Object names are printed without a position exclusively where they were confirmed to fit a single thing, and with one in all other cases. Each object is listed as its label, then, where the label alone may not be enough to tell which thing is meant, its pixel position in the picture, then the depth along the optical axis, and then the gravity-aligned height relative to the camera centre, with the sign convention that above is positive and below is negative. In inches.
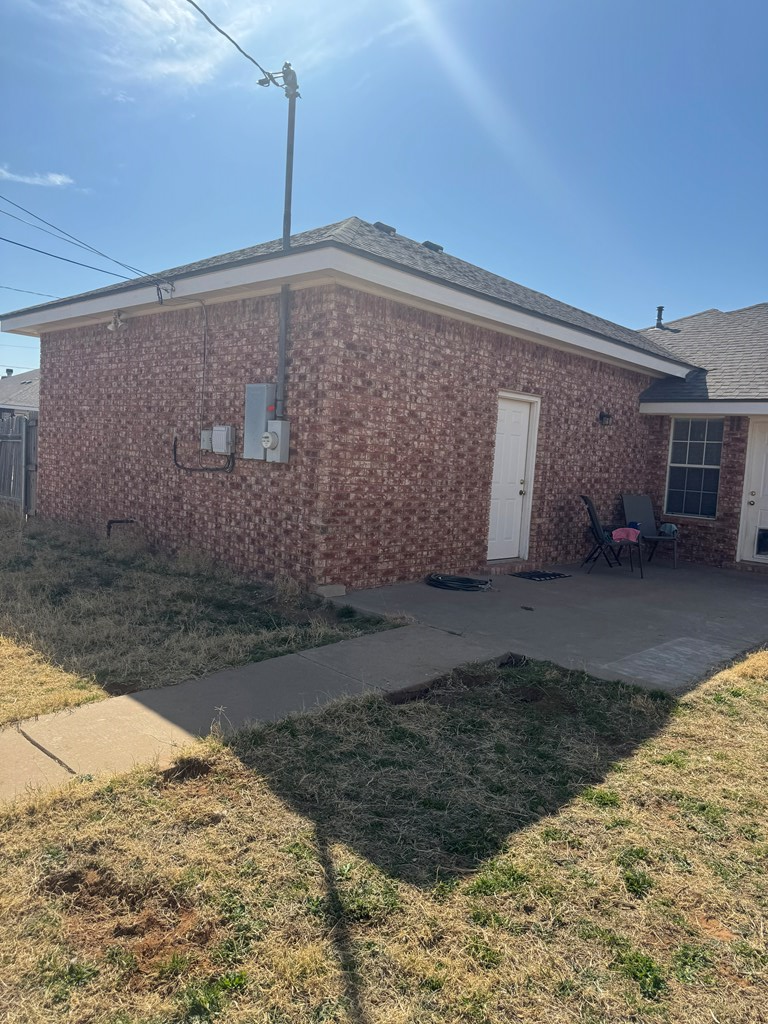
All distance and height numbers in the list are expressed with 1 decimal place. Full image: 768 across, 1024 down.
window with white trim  479.8 +13.7
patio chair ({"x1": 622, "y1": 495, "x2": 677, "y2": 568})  469.7 -19.6
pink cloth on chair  404.8 -27.7
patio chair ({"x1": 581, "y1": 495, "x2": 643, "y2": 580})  405.4 -33.2
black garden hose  333.4 -49.5
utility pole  317.4 +154.3
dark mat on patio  385.2 -51.4
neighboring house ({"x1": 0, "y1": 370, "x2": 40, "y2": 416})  961.5 +76.5
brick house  305.1 +27.0
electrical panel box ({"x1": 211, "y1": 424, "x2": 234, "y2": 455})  342.6 +8.9
